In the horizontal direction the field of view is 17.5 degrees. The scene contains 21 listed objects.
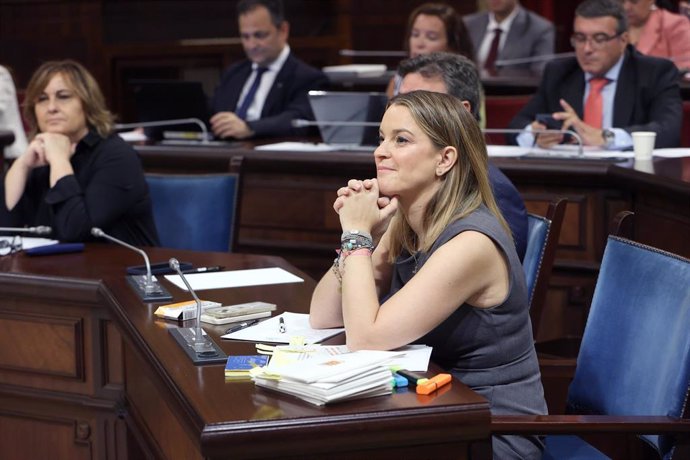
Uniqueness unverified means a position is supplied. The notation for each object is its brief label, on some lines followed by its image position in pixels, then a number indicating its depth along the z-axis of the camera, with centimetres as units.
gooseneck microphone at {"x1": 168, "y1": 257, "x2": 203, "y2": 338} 423
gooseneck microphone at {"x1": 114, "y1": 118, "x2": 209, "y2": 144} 967
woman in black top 669
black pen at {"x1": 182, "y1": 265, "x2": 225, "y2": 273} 570
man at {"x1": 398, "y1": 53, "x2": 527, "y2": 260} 587
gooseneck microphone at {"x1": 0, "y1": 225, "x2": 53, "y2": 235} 596
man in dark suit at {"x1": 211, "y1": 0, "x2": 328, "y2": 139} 1088
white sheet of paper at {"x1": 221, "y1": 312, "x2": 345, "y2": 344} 434
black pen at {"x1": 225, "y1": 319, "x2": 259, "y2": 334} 450
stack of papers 349
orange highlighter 362
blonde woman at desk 399
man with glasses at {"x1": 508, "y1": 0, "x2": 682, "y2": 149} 862
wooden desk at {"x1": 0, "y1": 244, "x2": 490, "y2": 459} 341
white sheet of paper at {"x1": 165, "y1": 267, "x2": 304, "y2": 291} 537
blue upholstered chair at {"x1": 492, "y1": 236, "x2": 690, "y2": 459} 390
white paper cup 764
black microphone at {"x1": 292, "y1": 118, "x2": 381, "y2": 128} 878
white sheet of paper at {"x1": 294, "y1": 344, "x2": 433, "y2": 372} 385
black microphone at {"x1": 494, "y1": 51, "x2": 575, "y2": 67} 1337
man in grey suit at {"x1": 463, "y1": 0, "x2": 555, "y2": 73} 1371
